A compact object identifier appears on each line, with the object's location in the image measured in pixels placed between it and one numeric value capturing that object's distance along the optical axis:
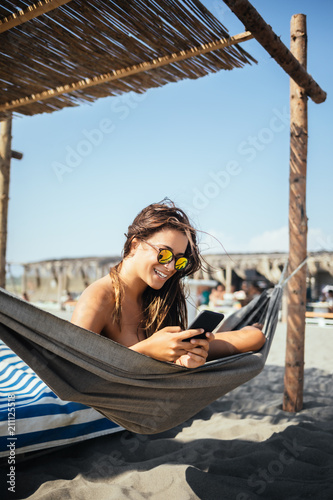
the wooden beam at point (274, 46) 1.94
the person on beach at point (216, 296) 10.90
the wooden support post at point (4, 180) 3.86
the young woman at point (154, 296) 1.30
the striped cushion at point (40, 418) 1.80
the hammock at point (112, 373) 1.20
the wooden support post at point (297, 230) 2.67
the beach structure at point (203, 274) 11.83
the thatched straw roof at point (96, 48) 1.90
